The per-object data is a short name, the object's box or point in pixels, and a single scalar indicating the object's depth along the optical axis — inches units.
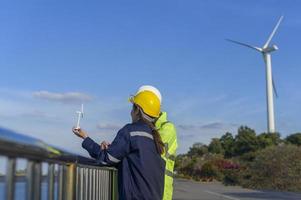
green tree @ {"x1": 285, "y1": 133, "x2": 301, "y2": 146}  2495.1
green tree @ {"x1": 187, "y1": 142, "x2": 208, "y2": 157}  2939.7
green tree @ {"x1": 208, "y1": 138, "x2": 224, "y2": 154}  2779.0
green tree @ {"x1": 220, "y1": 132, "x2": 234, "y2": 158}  2694.4
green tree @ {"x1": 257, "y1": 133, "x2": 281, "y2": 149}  2348.3
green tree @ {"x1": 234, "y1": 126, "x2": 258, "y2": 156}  2438.5
